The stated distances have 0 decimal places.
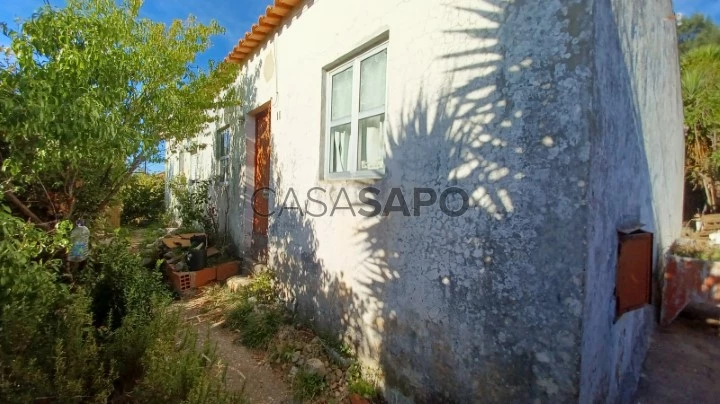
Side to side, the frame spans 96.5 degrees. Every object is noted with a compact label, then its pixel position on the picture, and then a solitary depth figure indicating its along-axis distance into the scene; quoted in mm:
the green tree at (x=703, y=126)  7688
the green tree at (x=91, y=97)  1974
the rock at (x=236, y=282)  4859
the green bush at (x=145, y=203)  11570
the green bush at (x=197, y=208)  7148
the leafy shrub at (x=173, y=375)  2068
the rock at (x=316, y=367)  3039
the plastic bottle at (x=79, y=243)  3371
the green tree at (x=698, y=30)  15812
